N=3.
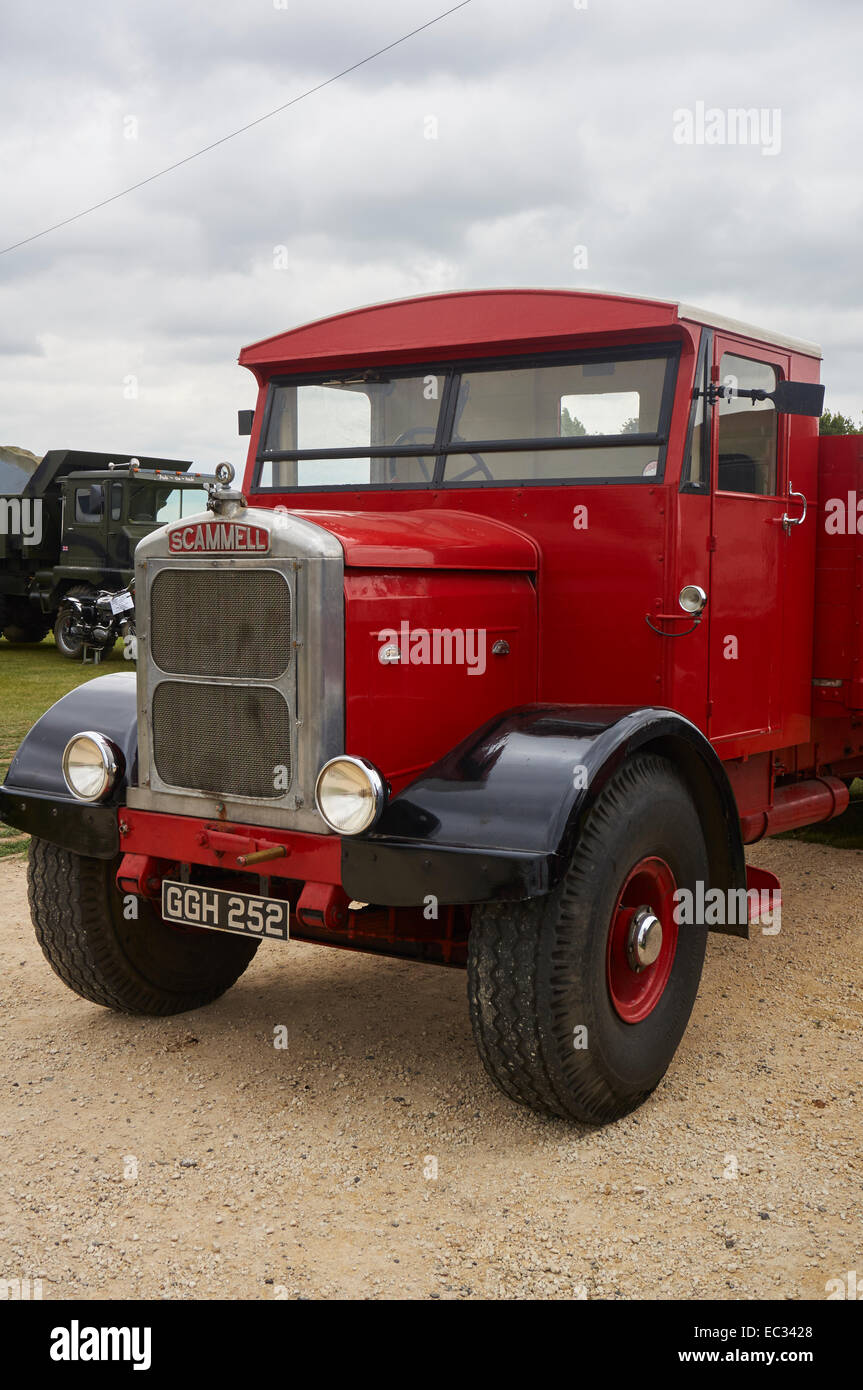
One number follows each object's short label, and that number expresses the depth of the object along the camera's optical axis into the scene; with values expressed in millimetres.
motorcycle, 17312
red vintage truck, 3477
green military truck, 18172
